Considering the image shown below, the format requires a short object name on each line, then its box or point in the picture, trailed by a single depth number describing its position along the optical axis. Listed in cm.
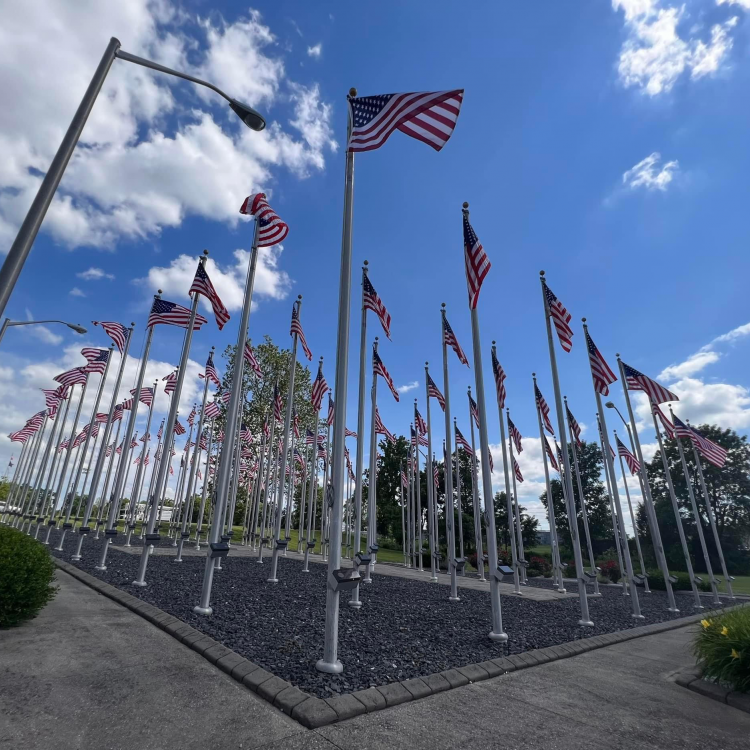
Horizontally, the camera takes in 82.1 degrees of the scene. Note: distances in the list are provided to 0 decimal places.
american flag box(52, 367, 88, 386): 2212
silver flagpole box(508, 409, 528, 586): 2244
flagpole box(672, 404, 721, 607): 1964
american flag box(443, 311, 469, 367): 1498
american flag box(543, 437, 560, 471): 2027
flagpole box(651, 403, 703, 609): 1733
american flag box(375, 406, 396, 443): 1966
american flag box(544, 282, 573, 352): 1330
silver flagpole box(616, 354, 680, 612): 1589
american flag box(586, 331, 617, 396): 1471
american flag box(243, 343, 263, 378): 1722
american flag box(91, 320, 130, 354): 1711
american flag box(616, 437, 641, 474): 2258
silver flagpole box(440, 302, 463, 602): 1421
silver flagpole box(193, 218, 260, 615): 901
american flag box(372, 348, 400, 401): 1633
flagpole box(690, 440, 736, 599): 2102
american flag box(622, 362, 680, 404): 1675
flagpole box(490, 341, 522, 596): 1731
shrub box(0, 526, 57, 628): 673
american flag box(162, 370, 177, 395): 2122
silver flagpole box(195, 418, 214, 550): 2251
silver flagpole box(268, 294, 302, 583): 1502
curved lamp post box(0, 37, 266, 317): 497
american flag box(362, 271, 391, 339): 1330
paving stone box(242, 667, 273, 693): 523
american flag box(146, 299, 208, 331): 1412
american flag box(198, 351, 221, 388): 2105
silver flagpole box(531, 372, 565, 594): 1893
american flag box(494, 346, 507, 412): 1657
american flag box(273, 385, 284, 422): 2164
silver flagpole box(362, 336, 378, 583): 1477
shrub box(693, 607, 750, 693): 618
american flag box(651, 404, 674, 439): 1881
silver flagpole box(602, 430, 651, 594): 2240
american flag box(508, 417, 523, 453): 2161
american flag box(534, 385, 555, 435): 1913
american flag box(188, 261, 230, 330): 1295
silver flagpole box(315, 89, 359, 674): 608
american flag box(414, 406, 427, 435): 2309
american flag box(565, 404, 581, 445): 2078
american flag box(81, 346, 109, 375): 1930
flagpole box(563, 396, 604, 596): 1658
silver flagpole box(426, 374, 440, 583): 1955
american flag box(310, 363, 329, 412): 1845
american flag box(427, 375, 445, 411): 1891
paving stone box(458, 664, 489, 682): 619
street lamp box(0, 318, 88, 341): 1494
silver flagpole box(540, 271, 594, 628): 1119
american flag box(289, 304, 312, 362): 1514
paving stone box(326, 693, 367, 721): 469
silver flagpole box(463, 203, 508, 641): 857
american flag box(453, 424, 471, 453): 2339
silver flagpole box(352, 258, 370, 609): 1317
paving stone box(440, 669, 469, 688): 592
